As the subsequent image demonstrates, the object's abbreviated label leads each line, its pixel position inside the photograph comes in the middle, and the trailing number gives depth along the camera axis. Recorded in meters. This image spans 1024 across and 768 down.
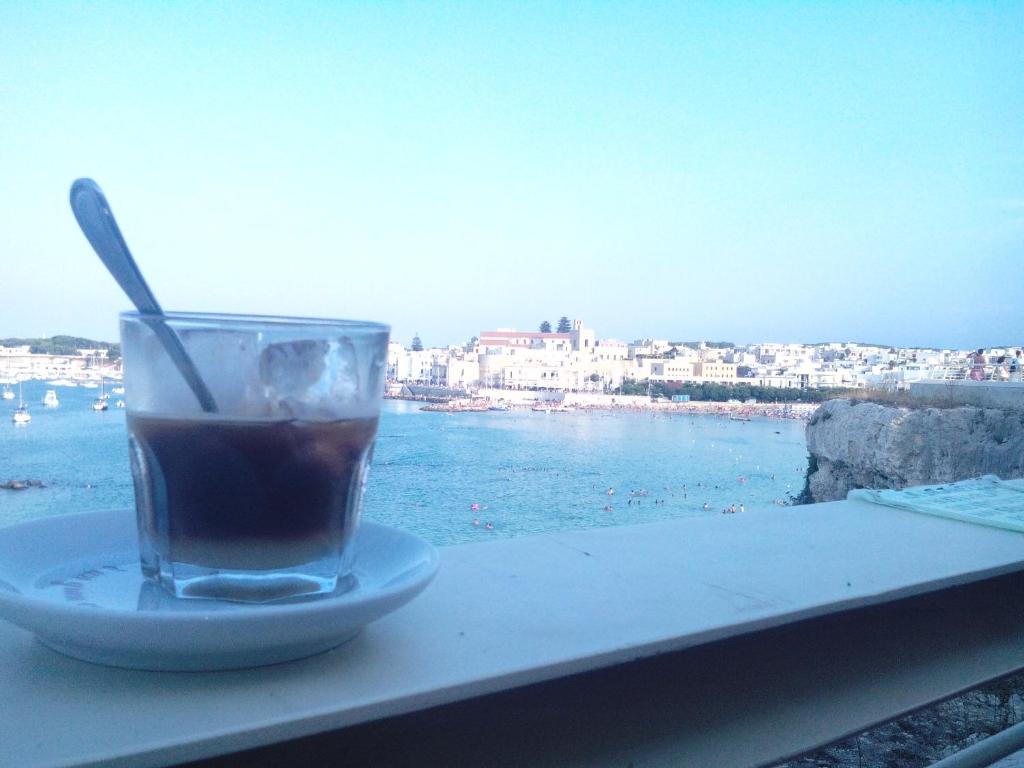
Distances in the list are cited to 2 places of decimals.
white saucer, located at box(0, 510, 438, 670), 0.38
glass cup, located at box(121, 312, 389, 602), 0.45
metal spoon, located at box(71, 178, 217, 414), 0.43
